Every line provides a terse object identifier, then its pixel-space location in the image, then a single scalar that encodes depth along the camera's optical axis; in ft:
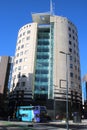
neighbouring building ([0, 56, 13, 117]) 219.86
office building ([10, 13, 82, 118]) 155.86
